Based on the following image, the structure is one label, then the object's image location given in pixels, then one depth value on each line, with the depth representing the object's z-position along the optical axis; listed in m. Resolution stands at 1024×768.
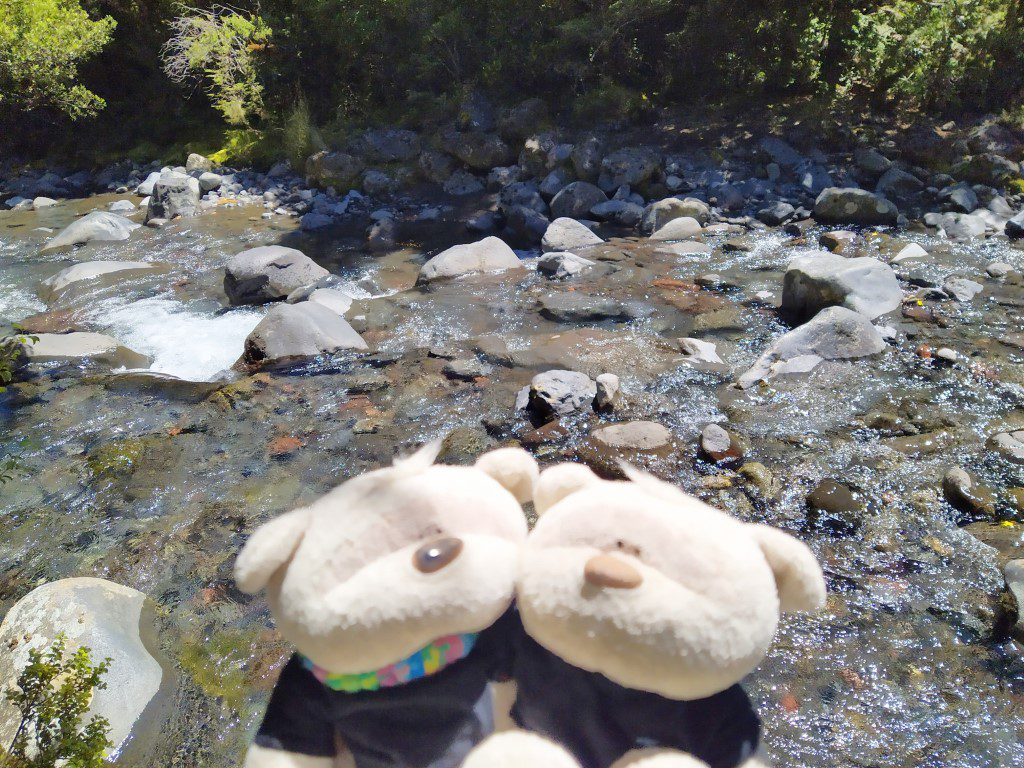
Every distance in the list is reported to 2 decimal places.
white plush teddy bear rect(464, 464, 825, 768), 1.13
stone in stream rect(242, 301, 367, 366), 5.92
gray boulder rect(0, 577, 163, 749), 2.45
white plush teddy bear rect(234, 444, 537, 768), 1.17
